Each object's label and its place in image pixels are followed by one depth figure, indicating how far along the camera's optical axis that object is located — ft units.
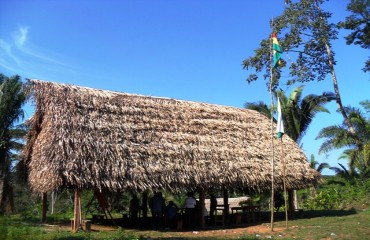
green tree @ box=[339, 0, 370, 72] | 71.67
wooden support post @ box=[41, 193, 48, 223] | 54.14
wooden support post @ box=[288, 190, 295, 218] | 63.00
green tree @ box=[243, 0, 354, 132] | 82.43
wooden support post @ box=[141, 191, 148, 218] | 56.12
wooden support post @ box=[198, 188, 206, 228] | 53.16
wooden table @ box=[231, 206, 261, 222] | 58.18
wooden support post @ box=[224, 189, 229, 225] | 57.41
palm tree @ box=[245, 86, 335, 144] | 85.92
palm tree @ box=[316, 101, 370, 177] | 75.77
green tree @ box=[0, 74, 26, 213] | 66.90
